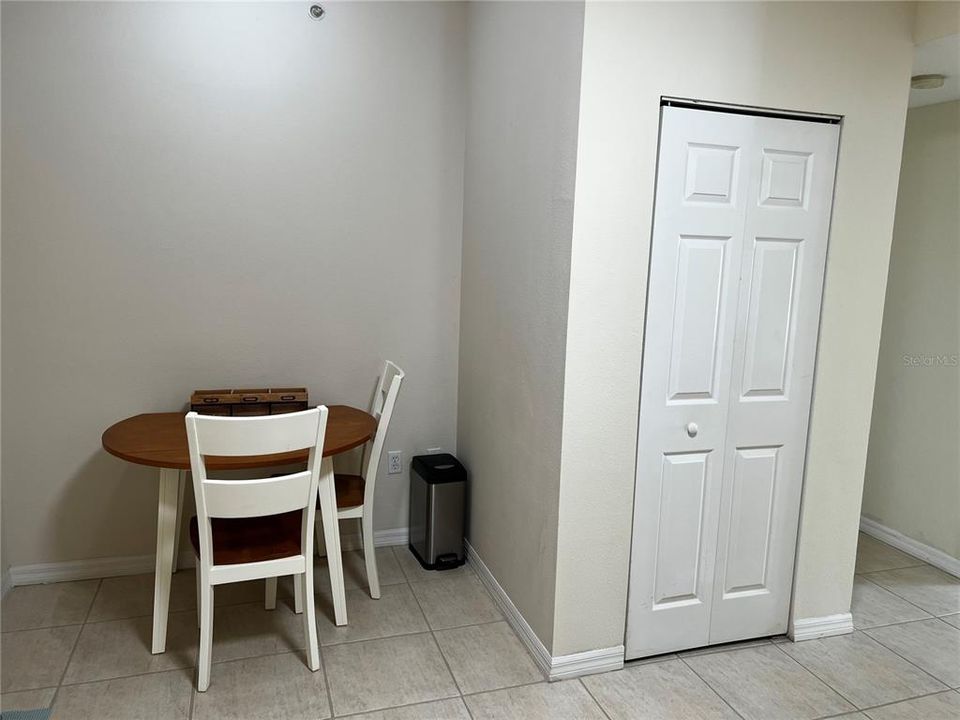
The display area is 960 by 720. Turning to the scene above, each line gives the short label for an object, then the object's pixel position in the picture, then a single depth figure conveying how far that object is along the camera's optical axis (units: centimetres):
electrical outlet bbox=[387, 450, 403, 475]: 349
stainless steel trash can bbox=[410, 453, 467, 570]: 323
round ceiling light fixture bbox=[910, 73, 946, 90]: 289
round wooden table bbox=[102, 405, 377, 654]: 242
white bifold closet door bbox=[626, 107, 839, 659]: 238
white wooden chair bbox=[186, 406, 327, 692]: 219
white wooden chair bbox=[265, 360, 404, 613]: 287
